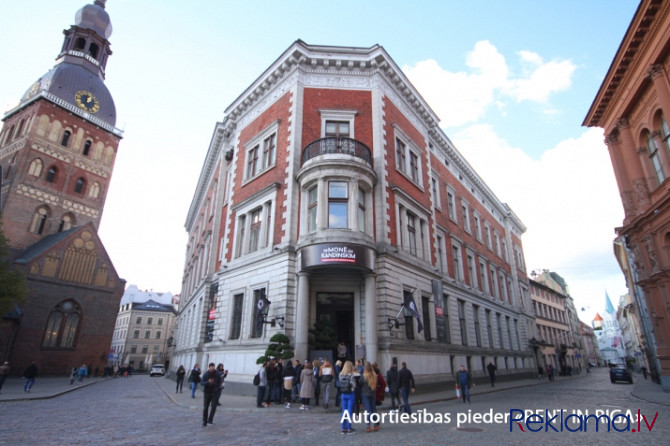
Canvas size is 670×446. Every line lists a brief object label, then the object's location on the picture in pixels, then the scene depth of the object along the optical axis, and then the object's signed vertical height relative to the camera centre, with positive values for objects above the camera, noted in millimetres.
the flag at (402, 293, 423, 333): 17422 +1811
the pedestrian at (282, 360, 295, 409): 13852 -1175
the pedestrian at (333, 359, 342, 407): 13233 -1542
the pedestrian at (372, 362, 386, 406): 12506 -1342
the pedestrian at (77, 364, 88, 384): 30938 -2445
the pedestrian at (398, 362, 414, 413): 12203 -1060
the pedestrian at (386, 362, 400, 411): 12820 -1132
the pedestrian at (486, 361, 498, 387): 23939 -1351
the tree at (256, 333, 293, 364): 14934 -90
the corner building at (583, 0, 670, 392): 17875 +11289
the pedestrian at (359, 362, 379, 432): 8977 -1058
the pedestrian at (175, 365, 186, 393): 20753 -1690
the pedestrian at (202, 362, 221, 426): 9722 -1121
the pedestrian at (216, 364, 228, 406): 10211 -1098
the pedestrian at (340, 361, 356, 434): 8969 -1037
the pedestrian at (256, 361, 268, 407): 13570 -1414
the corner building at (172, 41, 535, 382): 17078 +6521
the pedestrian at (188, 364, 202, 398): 17219 -1473
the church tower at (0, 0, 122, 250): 40694 +23172
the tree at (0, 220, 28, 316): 27173 +4173
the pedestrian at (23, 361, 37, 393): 19827 -1689
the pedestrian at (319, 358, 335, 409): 12961 -1036
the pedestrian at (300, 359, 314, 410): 12891 -1330
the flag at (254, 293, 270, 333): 16719 +1699
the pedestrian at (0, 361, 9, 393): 17439 -1331
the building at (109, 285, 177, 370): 85688 +2718
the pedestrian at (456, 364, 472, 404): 15333 -1359
